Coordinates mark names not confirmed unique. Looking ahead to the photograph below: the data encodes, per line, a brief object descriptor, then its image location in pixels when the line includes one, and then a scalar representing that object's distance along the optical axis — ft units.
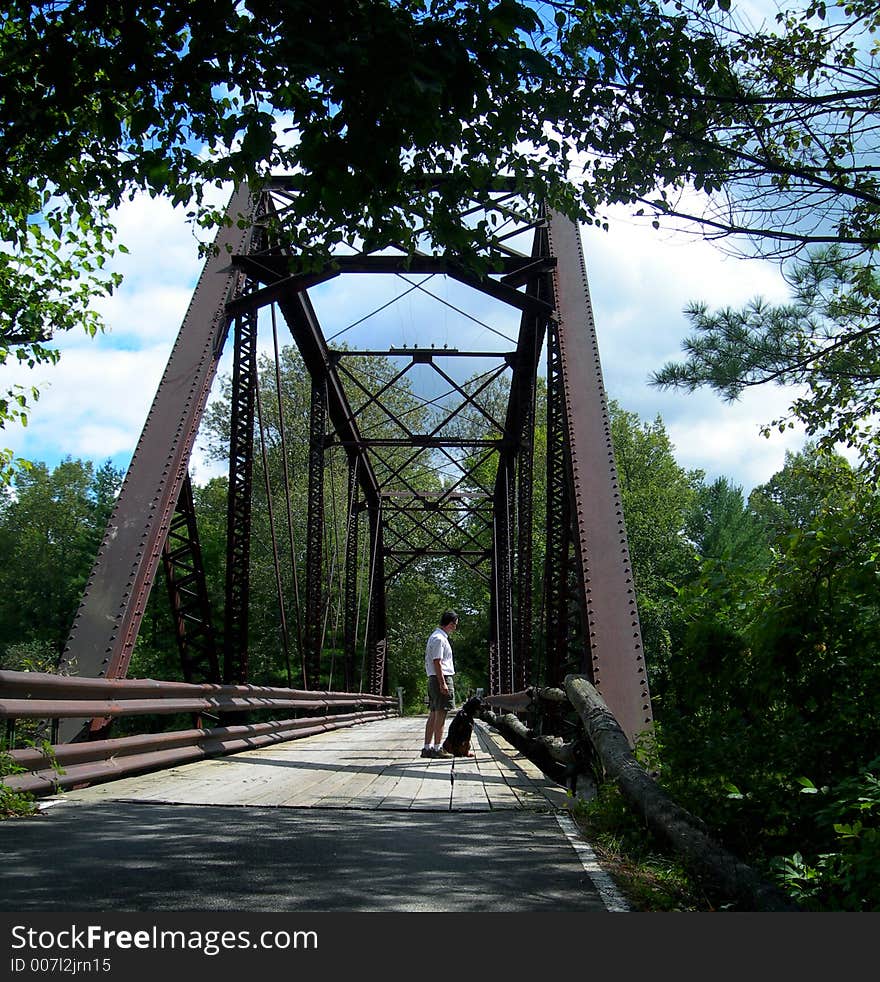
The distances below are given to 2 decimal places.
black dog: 33.17
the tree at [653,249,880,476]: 26.66
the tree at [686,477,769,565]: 131.55
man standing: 32.50
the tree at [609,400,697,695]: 112.98
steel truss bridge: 23.82
